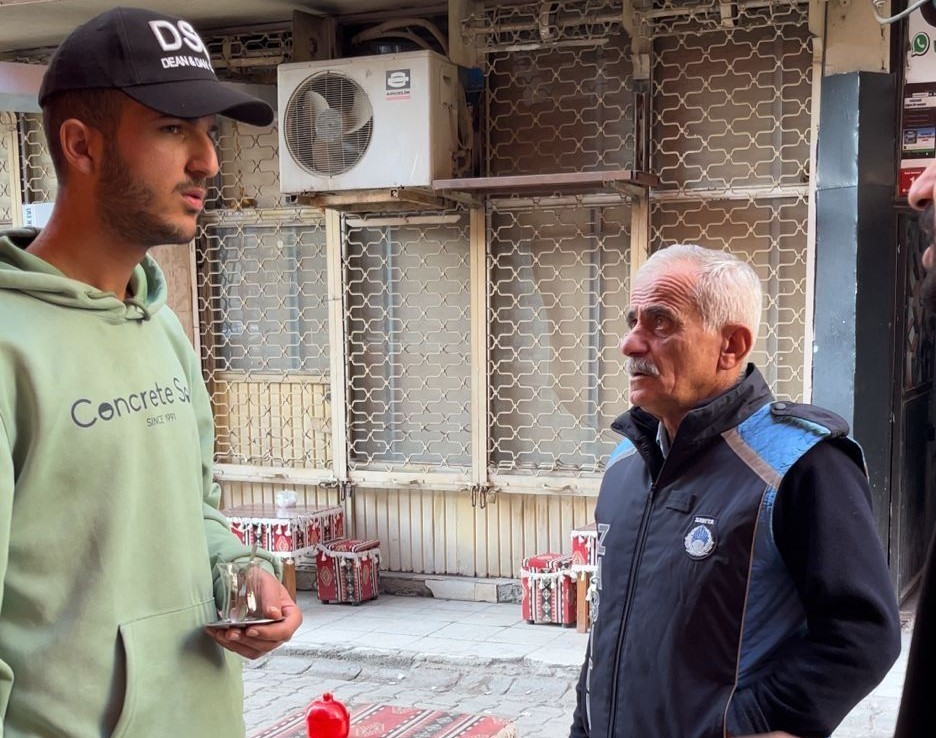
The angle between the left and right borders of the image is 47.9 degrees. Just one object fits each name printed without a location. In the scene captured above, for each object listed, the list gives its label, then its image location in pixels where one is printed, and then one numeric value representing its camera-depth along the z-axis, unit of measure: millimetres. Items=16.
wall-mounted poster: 5621
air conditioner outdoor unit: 6082
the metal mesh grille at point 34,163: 7672
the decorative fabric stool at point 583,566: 6223
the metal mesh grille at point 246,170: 7203
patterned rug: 3227
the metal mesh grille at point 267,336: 7262
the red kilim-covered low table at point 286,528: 6844
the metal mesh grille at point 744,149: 6098
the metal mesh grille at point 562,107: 6410
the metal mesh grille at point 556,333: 6566
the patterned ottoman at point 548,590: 6391
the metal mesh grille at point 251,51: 7082
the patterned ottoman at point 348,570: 6965
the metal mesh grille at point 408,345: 6898
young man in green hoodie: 1668
